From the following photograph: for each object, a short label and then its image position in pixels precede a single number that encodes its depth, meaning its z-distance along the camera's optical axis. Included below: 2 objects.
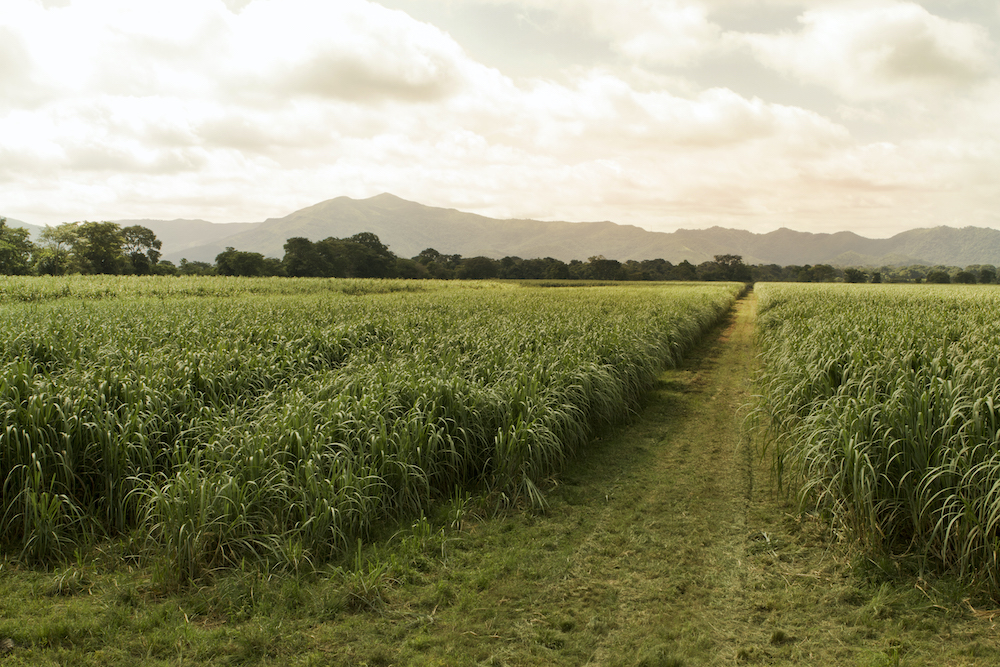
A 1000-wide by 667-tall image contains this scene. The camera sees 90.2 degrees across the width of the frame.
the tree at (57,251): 64.56
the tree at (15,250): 59.01
